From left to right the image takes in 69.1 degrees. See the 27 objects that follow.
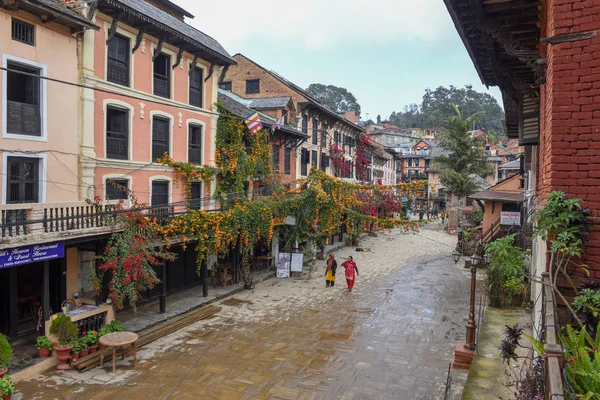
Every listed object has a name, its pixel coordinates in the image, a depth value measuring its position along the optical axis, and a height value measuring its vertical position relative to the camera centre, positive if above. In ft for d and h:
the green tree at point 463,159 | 143.23 +12.29
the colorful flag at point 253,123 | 68.03 +10.80
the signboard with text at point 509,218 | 84.85 -4.10
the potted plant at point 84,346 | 41.11 -14.96
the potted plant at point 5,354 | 34.94 -13.53
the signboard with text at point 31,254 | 37.27 -5.93
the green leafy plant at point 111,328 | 43.30 -14.02
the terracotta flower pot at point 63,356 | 39.42 -15.26
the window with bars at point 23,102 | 43.45 +8.77
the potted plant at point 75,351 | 40.34 -15.12
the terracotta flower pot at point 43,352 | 39.96 -15.15
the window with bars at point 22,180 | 43.91 +0.75
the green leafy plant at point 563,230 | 17.58 -1.34
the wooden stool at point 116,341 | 39.26 -13.86
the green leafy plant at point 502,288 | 56.39 -11.91
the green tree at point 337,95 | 402.93 +92.01
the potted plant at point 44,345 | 39.73 -14.35
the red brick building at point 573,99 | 18.21 +4.27
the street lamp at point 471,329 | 38.99 -11.85
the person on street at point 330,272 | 73.77 -13.32
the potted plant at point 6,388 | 31.88 -14.81
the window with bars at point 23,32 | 43.34 +15.76
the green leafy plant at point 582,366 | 13.62 -5.51
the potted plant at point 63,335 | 39.55 -13.58
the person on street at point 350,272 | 70.95 -12.75
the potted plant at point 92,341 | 41.86 -14.67
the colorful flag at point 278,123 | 75.01 +12.05
